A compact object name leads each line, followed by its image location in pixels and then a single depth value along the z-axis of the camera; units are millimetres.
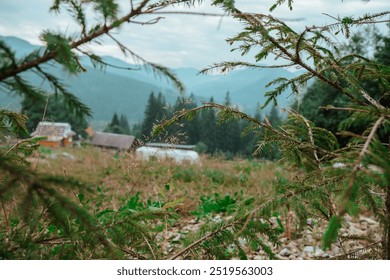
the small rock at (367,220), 3913
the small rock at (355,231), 3496
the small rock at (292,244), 3143
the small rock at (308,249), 3041
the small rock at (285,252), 2994
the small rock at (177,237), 3403
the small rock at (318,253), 2947
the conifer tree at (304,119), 1248
